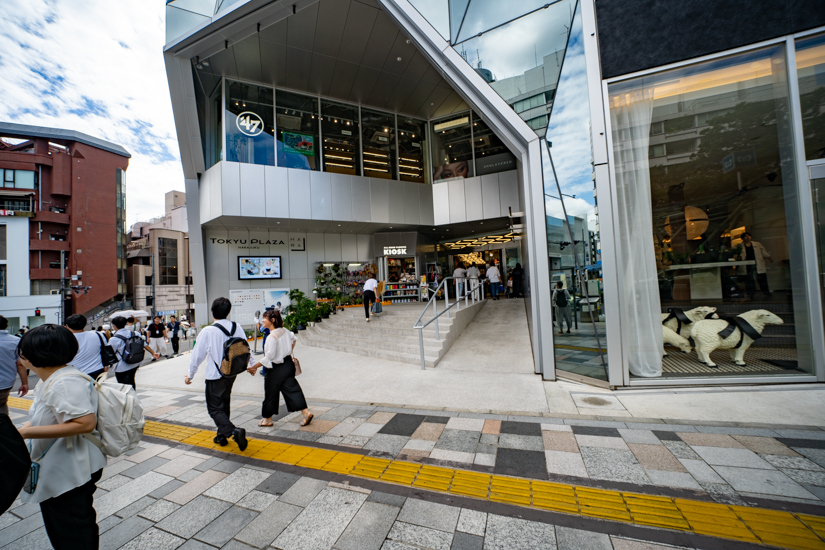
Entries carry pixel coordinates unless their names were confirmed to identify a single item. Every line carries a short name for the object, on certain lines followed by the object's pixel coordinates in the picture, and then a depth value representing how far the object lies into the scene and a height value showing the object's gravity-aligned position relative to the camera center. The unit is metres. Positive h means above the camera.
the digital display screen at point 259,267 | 15.69 +1.24
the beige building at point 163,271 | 34.62 +2.98
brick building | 27.36 +7.21
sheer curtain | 4.85 +0.61
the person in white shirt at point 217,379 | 3.47 -0.90
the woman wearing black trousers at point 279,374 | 3.99 -1.02
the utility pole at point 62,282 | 25.88 +1.63
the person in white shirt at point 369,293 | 10.58 -0.18
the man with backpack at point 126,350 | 4.77 -0.75
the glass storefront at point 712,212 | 4.68 +0.93
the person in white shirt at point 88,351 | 4.14 -0.66
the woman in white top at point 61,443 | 1.66 -0.75
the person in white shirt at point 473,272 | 14.05 +0.45
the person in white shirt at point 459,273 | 12.80 +0.40
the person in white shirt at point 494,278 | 13.46 +0.15
